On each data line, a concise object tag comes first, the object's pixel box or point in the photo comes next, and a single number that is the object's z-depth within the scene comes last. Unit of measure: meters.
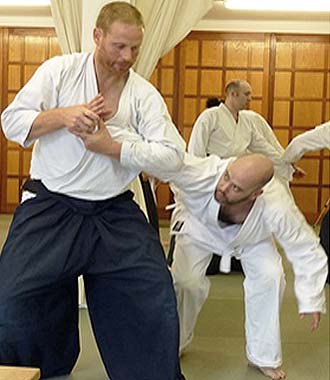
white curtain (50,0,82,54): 3.41
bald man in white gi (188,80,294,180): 4.65
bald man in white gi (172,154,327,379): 2.54
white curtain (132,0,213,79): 3.50
